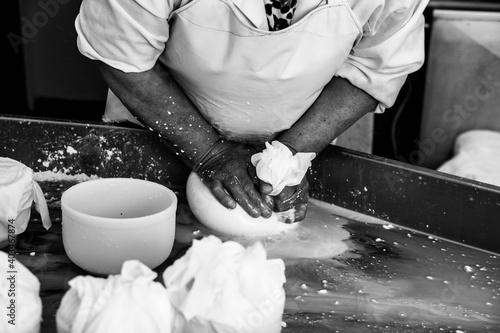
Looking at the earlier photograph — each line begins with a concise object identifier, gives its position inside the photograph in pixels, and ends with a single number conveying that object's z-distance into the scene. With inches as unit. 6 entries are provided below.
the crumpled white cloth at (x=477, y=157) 105.3
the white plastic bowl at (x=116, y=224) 47.1
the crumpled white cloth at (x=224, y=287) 38.2
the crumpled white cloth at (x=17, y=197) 50.8
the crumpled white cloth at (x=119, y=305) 36.6
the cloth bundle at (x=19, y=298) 37.6
